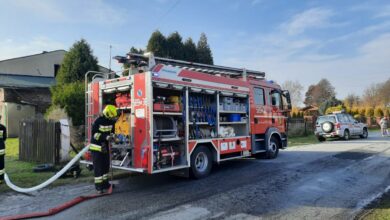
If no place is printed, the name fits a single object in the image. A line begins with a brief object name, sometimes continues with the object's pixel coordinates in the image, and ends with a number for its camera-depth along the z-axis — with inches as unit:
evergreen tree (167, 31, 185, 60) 1357.0
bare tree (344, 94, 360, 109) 2987.2
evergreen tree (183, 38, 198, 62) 1402.8
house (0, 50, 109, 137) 961.5
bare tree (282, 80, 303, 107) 2583.7
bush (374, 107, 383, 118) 1765.5
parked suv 839.7
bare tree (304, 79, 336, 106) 2839.6
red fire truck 289.1
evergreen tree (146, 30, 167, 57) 1332.4
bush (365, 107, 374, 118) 1780.3
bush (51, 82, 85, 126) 595.2
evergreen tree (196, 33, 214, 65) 1444.4
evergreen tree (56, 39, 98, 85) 911.0
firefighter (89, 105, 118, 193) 274.1
